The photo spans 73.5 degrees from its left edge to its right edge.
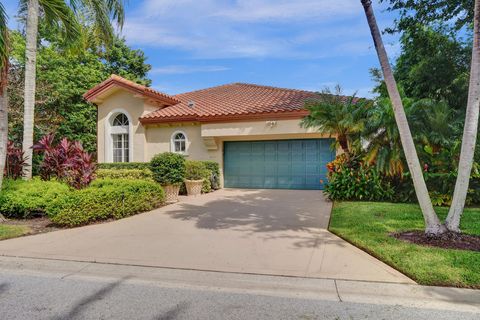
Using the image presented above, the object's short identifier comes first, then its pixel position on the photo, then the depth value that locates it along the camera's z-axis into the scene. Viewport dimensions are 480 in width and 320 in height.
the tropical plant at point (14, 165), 10.53
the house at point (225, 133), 14.63
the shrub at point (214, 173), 14.78
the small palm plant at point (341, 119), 10.41
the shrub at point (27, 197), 8.56
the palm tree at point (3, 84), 8.03
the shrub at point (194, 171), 13.31
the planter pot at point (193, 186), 13.13
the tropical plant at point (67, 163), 9.90
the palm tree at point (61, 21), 10.08
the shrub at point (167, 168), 11.70
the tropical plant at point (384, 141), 10.00
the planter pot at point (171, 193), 11.59
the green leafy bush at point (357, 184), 10.41
